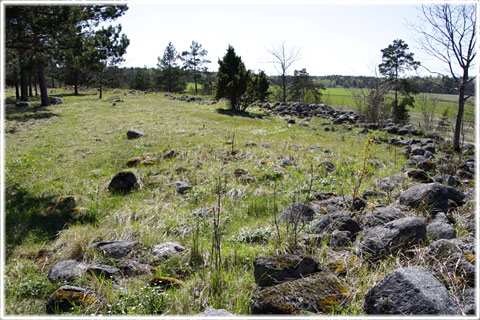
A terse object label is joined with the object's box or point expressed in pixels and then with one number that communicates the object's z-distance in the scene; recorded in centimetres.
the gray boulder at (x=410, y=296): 197
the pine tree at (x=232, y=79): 2258
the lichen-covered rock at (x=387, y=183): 534
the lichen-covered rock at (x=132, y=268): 306
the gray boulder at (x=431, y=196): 421
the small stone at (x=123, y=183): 583
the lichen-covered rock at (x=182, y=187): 574
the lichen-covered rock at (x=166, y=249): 334
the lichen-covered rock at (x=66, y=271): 286
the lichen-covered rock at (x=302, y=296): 231
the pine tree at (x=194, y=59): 5347
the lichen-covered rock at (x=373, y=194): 508
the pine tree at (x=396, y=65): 2867
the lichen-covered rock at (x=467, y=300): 209
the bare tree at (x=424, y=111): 1469
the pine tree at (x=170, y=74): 5203
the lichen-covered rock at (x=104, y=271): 289
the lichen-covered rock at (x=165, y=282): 277
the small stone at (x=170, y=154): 823
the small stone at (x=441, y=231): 328
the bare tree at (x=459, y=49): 1046
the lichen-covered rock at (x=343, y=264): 280
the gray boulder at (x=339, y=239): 333
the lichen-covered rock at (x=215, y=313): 218
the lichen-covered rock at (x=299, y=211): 398
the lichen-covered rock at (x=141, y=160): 764
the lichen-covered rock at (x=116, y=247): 333
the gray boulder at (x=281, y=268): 267
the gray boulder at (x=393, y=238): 301
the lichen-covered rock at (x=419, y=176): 587
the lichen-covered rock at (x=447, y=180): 582
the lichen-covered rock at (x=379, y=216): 375
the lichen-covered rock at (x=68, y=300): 246
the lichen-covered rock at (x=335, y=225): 357
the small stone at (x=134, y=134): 1115
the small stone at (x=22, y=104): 2058
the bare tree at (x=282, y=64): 3531
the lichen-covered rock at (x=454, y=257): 242
